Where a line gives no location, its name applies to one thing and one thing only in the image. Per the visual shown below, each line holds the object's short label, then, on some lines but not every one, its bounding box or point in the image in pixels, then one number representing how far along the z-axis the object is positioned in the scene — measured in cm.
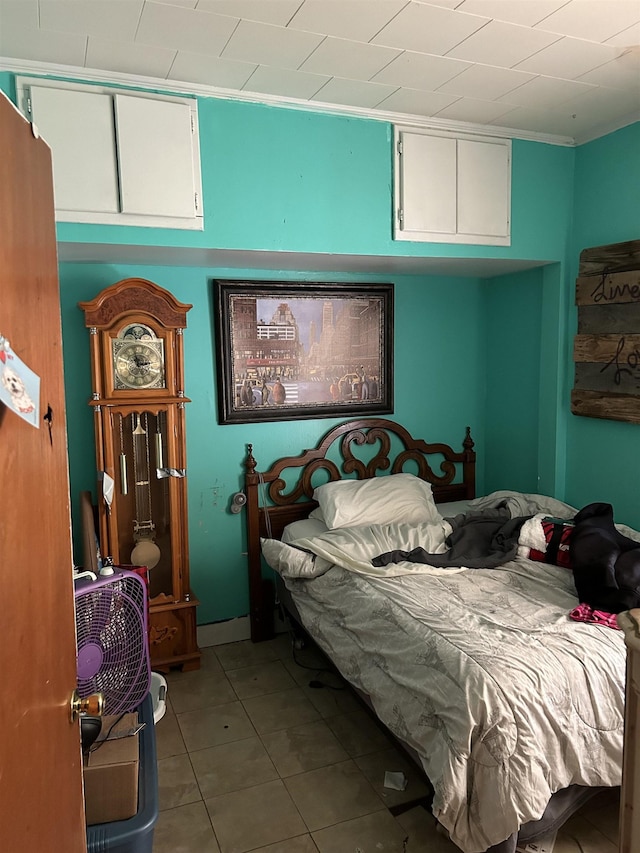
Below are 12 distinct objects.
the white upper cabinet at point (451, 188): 287
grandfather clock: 272
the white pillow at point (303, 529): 315
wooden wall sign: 287
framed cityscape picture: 321
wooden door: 83
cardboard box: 157
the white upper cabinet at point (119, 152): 230
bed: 174
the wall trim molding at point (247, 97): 227
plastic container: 153
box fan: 179
